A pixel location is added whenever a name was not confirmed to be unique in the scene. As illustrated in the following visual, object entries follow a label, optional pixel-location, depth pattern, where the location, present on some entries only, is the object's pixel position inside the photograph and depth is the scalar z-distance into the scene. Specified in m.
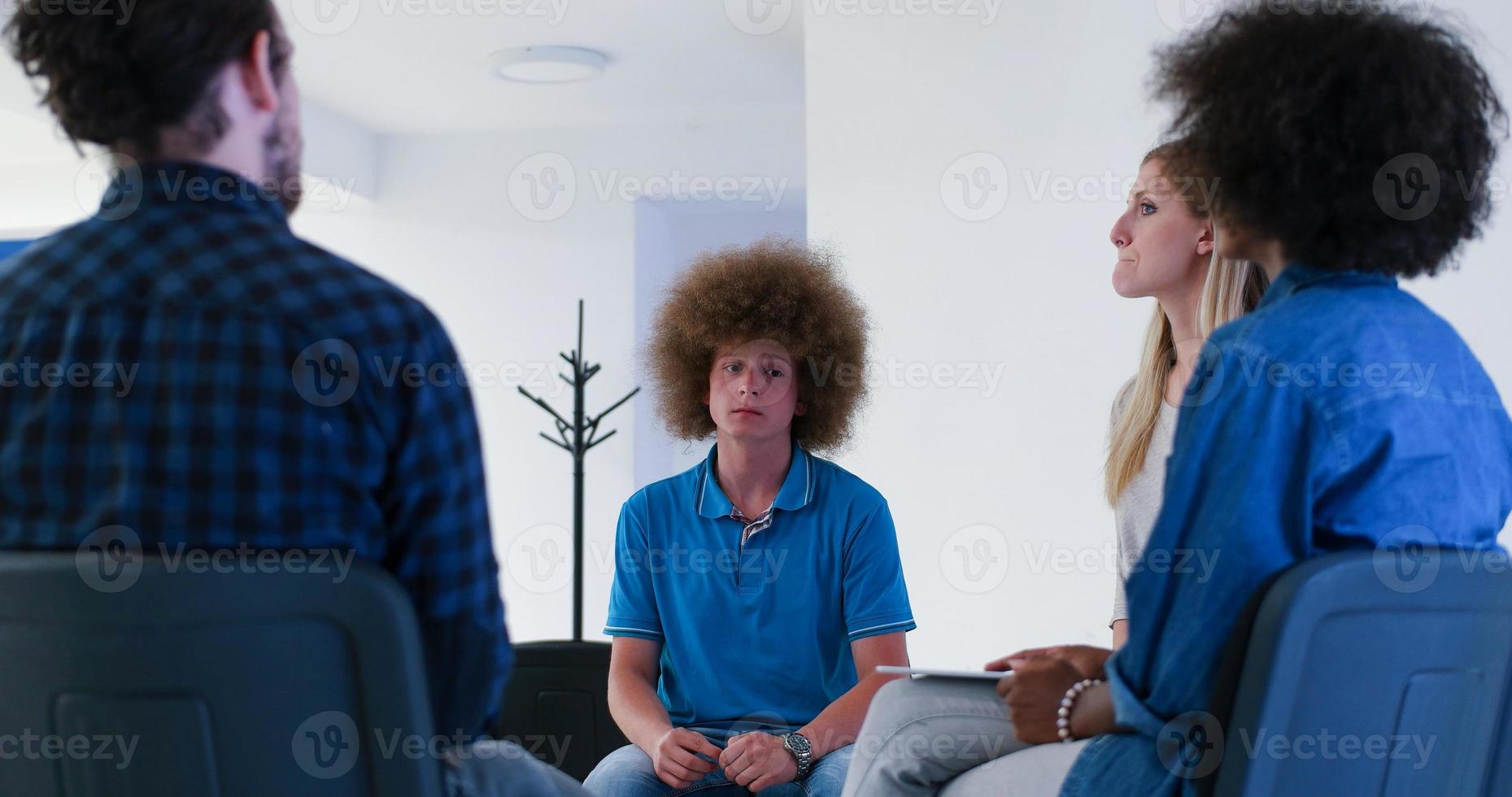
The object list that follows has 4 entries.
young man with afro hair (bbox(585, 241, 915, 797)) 1.98
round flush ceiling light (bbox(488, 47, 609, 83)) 5.05
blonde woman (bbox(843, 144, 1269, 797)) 1.36
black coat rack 4.04
